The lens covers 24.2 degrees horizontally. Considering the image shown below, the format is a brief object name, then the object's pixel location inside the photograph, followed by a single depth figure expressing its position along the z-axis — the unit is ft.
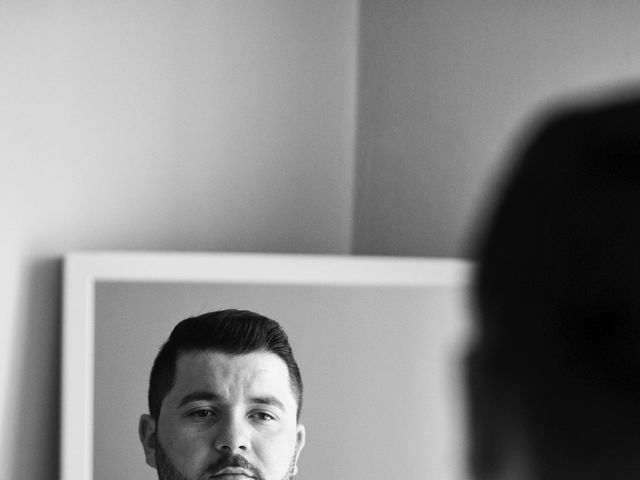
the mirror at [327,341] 5.14
